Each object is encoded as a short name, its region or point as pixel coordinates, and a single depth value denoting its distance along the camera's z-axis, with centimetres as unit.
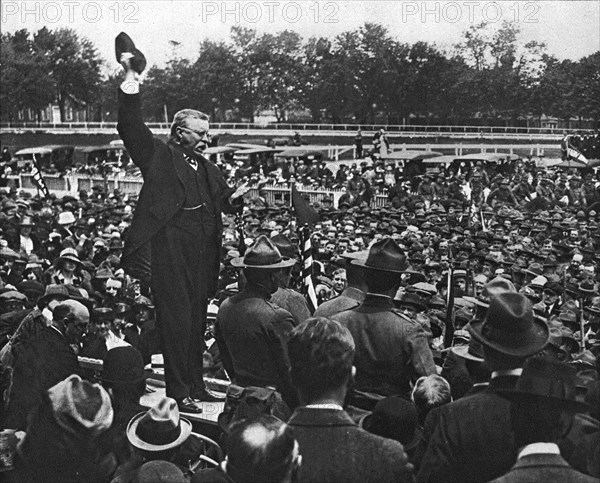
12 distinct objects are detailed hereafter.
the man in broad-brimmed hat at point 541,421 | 298
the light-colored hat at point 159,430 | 401
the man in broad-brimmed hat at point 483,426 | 354
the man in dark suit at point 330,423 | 325
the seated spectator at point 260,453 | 285
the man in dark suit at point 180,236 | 523
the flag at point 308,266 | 698
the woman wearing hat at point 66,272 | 1115
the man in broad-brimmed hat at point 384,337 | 463
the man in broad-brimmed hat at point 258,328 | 515
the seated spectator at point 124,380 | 497
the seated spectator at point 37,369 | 501
